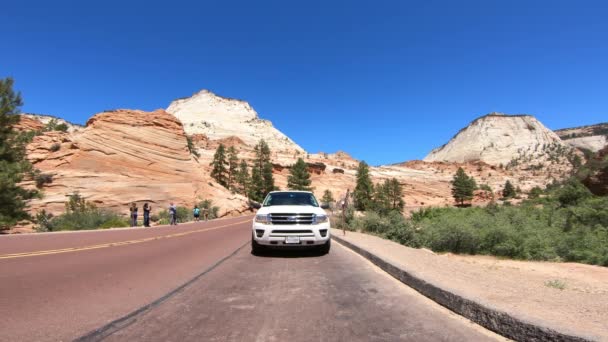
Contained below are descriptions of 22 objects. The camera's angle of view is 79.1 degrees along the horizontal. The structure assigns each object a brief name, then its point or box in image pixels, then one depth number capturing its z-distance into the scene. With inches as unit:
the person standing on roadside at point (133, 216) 1013.2
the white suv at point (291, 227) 391.9
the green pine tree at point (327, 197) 3083.2
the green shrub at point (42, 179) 1352.1
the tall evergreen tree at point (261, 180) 3080.7
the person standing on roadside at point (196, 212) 1318.9
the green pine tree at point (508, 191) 3469.5
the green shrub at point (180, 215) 1298.7
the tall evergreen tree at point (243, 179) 3105.3
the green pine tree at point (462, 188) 3489.7
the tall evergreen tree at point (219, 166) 3016.7
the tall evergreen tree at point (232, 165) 3360.7
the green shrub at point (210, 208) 1634.2
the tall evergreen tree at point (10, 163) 960.9
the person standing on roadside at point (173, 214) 1106.3
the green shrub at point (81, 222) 929.5
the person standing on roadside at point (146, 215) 1013.2
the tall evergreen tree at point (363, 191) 3075.8
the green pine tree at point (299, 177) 3097.9
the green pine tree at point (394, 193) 3265.5
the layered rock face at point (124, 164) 1428.4
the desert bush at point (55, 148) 1535.4
